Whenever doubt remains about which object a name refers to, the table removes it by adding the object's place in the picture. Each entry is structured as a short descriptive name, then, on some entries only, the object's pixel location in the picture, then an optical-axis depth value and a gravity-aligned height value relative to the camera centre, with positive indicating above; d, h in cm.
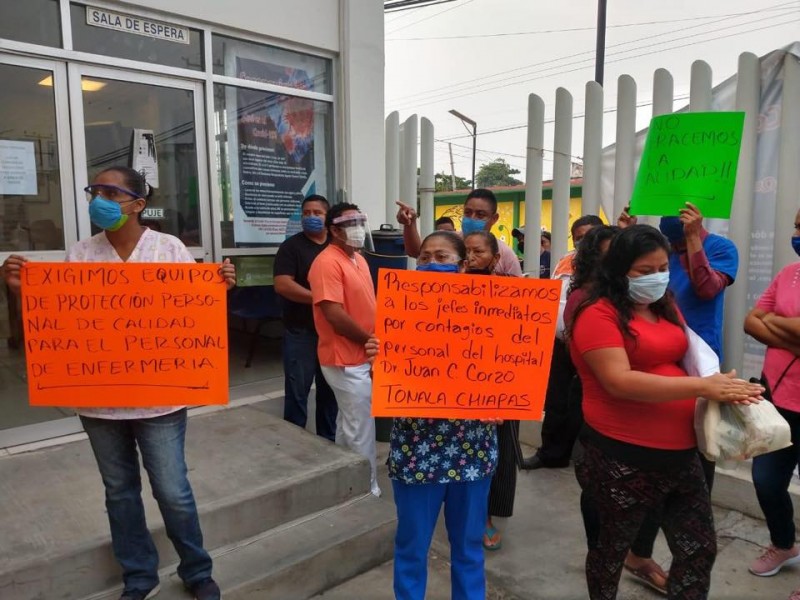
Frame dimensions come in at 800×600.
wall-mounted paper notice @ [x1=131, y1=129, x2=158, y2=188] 457 +59
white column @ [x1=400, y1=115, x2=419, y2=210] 631 +75
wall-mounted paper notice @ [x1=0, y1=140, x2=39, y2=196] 391 +42
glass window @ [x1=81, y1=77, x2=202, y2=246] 434 +70
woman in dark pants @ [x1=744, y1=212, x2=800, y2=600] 279 -75
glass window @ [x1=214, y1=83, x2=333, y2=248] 511 +65
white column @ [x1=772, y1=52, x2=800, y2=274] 375 +41
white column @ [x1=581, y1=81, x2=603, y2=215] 467 +66
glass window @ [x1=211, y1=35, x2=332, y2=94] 500 +147
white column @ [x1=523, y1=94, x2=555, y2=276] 506 +50
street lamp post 2966 +550
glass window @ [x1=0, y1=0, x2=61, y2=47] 387 +138
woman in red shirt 216 -67
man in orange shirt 334 -44
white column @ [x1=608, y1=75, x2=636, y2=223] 448 +71
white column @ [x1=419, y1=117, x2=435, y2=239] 608 +55
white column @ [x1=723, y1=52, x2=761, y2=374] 390 +17
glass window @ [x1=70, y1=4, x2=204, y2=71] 418 +143
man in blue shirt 299 -21
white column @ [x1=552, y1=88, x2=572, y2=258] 488 +51
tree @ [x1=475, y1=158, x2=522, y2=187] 5778 +574
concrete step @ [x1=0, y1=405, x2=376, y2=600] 253 -135
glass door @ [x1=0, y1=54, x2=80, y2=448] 393 +30
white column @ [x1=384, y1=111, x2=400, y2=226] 641 +72
